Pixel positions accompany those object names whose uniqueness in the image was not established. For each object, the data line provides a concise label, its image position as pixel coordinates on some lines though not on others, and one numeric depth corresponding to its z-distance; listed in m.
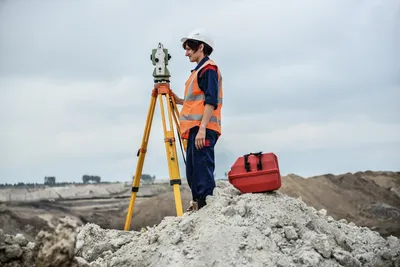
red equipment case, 5.39
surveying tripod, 5.92
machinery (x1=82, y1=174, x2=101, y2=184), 22.18
